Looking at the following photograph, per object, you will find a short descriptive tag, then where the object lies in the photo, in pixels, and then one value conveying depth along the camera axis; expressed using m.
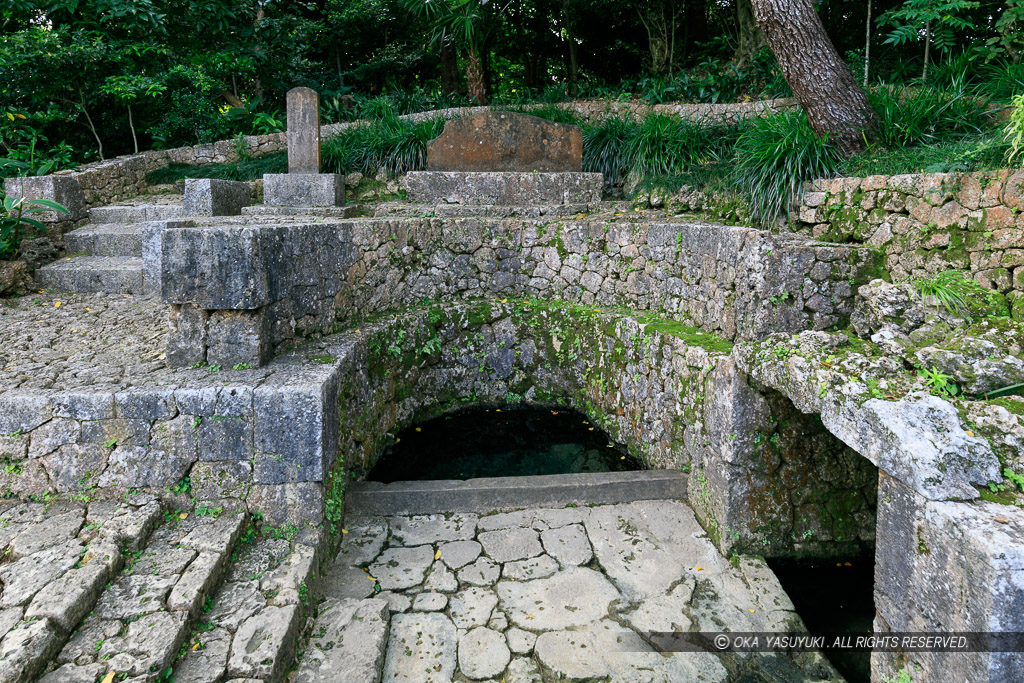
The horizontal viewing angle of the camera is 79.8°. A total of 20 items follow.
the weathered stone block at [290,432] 3.17
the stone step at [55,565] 2.21
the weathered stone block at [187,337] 3.47
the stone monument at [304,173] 6.26
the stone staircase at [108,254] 5.15
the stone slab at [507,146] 6.43
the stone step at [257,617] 2.43
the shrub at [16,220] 5.22
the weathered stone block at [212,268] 3.32
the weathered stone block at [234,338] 3.49
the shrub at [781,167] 4.56
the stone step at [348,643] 2.67
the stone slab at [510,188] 6.28
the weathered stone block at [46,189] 5.89
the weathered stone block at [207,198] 5.95
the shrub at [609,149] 6.74
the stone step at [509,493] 3.98
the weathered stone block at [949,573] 1.77
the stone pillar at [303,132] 6.33
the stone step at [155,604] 2.28
